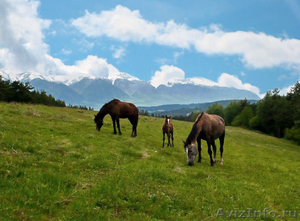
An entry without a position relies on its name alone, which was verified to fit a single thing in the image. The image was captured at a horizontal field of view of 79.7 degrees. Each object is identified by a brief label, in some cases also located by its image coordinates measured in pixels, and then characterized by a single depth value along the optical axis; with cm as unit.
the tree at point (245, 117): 9292
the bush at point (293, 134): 4572
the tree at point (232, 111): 11738
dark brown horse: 1803
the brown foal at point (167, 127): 1772
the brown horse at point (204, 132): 1132
